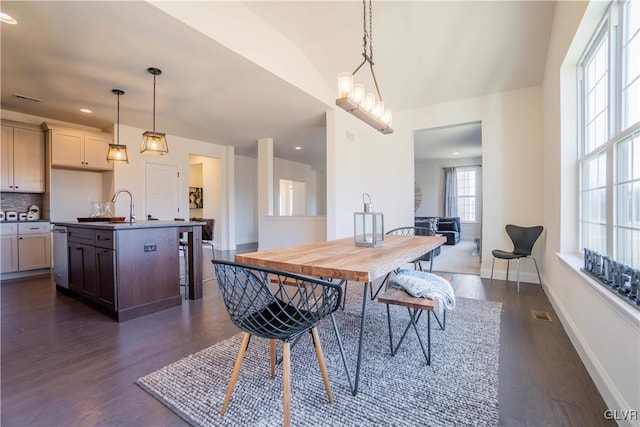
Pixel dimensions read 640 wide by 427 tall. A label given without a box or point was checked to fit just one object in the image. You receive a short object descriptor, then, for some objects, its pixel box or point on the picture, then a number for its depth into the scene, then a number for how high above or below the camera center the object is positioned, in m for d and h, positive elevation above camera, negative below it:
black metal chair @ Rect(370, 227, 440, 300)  2.85 -0.45
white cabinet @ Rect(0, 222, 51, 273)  4.22 -0.52
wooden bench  1.71 -0.55
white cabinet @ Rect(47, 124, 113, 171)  4.59 +1.03
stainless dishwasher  3.45 -0.56
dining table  1.45 -0.28
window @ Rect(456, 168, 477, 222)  9.14 +0.50
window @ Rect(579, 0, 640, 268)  1.63 +0.48
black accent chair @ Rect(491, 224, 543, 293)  3.75 -0.42
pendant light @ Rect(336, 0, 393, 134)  2.29 +0.92
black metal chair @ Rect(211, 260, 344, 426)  1.30 -0.50
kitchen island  2.69 -0.55
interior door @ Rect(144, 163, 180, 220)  5.79 +0.40
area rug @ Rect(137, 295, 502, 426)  1.41 -0.99
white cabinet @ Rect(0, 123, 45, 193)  4.29 +0.79
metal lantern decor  2.19 -0.20
